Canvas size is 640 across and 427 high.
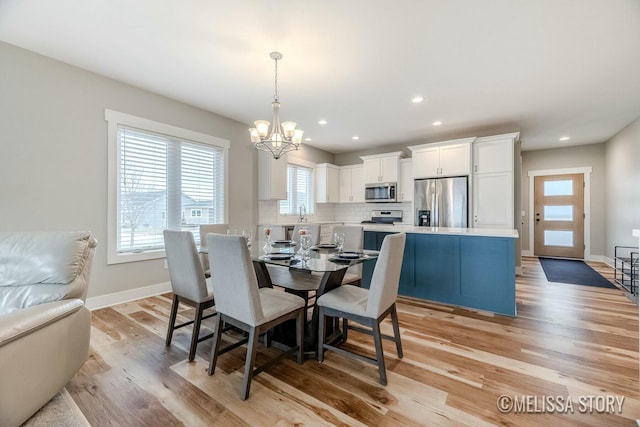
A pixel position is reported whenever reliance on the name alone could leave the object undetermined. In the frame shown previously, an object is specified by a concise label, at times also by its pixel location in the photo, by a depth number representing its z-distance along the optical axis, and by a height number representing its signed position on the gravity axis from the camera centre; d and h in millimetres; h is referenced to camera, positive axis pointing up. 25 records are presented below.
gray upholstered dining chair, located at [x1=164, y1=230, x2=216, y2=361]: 1989 -449
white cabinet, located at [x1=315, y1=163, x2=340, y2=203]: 6391 +785
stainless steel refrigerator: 4785 +273
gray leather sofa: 1271 -529
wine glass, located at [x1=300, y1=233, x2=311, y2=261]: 2432 -260
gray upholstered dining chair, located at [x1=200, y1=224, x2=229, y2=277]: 2895 -182
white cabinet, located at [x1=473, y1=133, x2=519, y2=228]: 4465 +598
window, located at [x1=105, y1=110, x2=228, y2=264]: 3268 +422
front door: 6328 +53
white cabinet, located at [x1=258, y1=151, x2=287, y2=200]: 4859 +679
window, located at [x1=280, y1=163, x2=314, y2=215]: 5887 +574
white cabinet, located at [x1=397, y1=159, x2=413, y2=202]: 5672 +724
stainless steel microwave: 5801 +515
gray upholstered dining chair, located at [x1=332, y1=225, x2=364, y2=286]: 2945 -231
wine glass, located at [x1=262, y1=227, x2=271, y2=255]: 2596 -292
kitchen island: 2883 -576
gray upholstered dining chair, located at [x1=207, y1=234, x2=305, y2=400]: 1632 -547
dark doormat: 4297 -997
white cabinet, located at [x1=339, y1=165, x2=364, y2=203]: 6434 +767
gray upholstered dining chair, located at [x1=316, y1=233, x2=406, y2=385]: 1765 -605
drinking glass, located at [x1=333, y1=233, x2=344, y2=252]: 2613 -242
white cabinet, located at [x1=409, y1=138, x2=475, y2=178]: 4773 +1057
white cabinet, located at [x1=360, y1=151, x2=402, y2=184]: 5762 +1057
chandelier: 2758 +843
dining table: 2057 -506
